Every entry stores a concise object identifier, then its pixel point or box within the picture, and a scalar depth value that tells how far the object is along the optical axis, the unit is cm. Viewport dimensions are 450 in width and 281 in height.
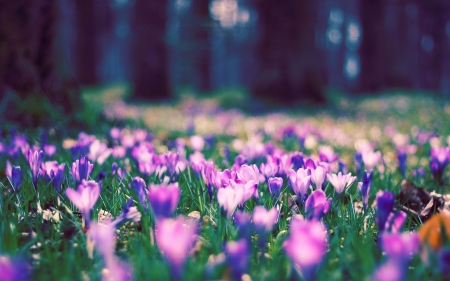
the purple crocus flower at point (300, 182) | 157
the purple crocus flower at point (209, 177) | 169
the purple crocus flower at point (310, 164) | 191
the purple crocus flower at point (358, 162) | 226
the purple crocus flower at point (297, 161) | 206
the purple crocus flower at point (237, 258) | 94
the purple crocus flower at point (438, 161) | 218
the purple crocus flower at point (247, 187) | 144
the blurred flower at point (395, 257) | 85
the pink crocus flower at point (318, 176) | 167
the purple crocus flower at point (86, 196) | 127
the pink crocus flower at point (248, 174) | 168
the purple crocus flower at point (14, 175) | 174
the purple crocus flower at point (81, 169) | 173
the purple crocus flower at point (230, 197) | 137
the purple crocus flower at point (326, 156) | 227
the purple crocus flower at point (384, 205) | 129
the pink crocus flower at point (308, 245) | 87
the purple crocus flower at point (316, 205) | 142
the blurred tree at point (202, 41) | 1576
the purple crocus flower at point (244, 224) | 113
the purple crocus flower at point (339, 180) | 166
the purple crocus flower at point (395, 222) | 126
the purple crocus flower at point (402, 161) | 238
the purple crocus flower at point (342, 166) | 220
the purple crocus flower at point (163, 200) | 116
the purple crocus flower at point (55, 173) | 174
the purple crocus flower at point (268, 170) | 184
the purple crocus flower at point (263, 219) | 118
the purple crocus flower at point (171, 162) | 206
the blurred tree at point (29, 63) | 426
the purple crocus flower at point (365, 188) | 167
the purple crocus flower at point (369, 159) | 222
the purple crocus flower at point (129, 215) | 133
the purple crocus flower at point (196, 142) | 283
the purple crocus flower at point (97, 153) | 228
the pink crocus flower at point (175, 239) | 92
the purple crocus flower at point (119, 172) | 193
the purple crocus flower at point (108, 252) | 90
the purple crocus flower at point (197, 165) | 196
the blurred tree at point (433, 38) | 2034
